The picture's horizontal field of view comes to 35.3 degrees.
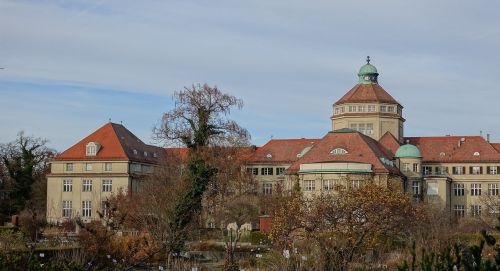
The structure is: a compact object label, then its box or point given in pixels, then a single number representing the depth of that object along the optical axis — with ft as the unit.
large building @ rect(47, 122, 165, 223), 226.17
